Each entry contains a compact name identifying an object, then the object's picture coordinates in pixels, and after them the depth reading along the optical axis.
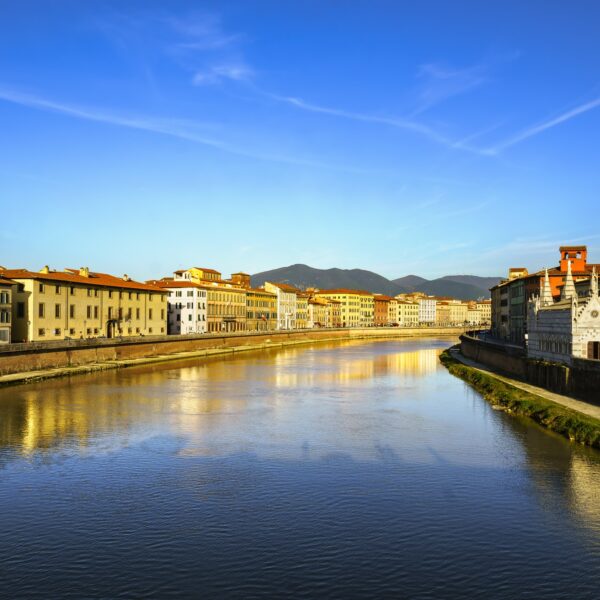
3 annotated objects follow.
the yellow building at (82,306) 68.81
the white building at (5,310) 63.41
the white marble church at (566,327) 46.66
